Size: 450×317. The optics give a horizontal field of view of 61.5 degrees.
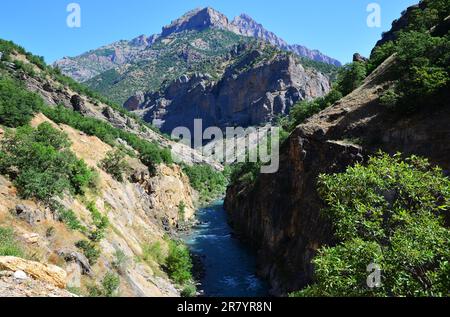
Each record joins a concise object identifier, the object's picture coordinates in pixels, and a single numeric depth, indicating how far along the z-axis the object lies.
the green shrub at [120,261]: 26.64
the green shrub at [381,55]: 45.22
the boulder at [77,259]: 21.67
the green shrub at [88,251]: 23.94
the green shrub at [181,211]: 67.25
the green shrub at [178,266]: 35.88
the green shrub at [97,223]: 26.78
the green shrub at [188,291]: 32.78
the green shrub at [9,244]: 15.80
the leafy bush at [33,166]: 24.25
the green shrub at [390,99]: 30.92
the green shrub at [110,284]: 21.92
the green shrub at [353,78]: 44.72
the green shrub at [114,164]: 45.78
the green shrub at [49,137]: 33.31
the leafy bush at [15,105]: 35.88
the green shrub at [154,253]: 36.43
